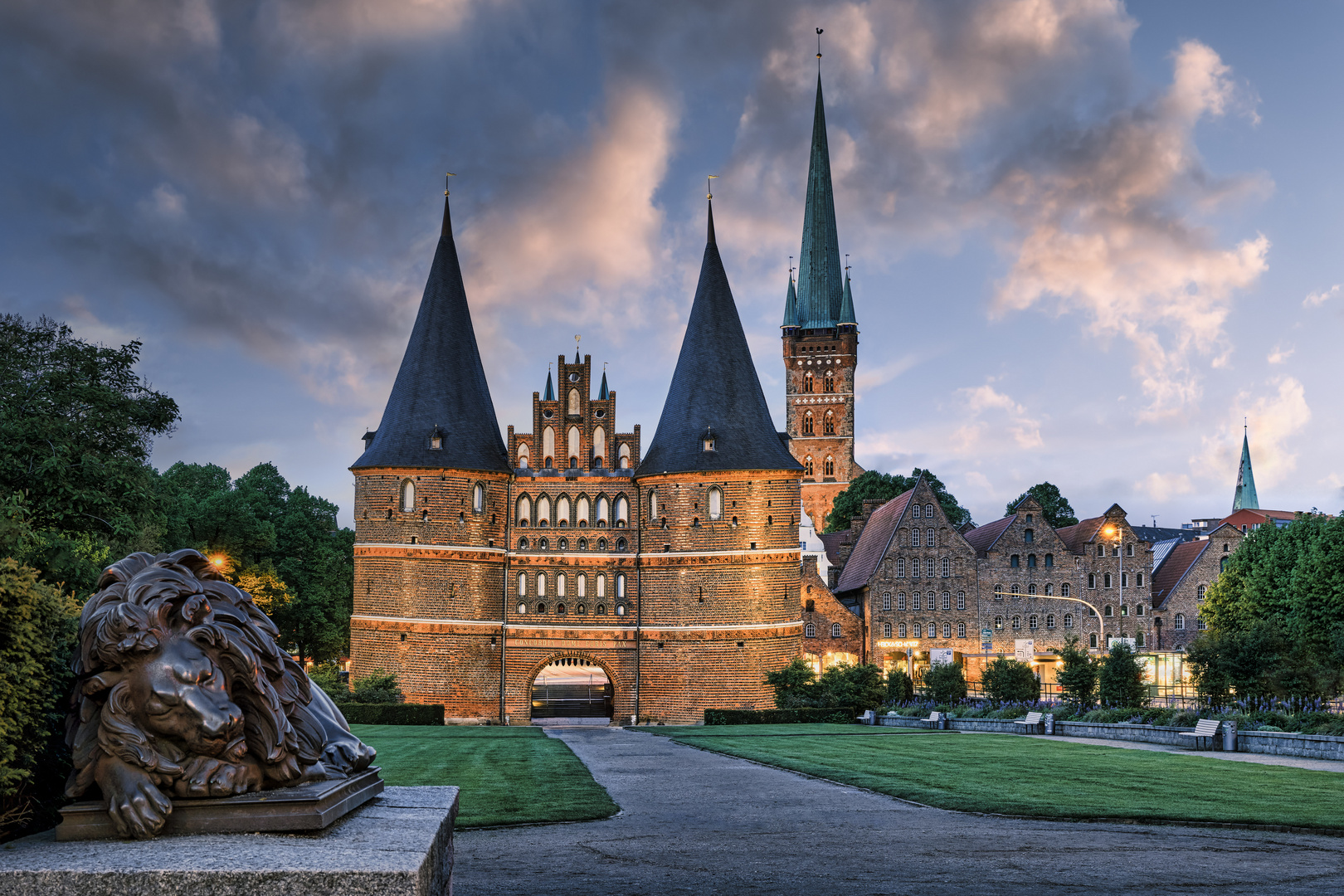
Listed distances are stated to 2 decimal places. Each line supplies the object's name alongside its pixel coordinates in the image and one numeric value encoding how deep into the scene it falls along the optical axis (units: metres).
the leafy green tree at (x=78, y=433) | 33.34
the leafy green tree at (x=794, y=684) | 51.38
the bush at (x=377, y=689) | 49.66
